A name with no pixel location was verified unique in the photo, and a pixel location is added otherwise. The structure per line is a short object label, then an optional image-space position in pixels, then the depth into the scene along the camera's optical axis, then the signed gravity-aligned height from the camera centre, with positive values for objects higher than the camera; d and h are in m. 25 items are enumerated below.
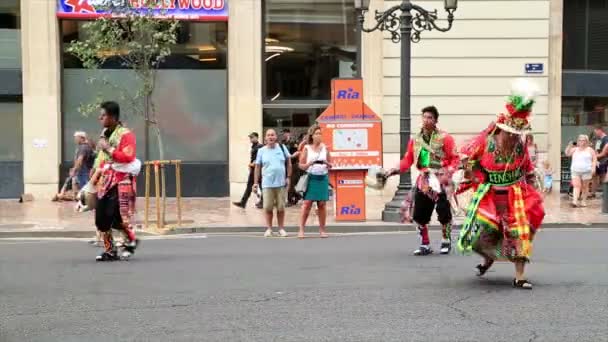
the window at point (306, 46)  20.56 +2.05
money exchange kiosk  14.49 -0.30
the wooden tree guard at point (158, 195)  13.14 -1.14
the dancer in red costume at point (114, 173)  9.28 -0.54
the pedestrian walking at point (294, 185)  17.91 -1.34
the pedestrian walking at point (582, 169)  17.44 -0.94
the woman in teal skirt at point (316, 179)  12.50 -0.83
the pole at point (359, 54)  20.39 +1.84
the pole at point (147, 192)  13.28 -1.09
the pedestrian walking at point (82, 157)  17.42 -0.67
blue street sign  20.52 +1.48
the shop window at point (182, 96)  20.08 +0.76
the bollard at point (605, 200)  15.91 -1.47
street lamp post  14.99 +0.90
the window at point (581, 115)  21.48 +0.29
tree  14.41 +1.63
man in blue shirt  12.32 -0.72
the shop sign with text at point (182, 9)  19.62 +2.87
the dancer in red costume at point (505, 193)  7.33 -0.63
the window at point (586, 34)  21.55 +2.46
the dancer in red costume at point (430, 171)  9.77 -0.55
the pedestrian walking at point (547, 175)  20.00 -1.24
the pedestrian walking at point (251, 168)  17.05 -0.88
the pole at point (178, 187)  13.50 -1.02
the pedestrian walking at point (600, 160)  19.28 -0.82
